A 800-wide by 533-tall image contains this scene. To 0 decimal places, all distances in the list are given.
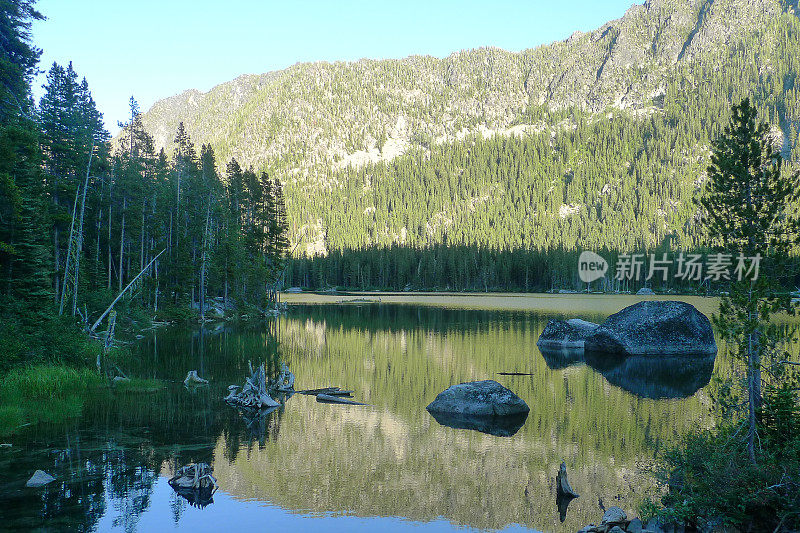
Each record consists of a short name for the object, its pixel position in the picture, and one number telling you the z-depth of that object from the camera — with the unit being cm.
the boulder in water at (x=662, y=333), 3519
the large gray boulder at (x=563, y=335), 3781
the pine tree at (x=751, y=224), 1098
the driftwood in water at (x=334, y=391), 2267
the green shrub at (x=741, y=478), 967
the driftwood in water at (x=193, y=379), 2417
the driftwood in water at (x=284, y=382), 2357
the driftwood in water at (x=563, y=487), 1238
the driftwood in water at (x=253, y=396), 2078
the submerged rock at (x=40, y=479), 1206
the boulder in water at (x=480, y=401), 1984
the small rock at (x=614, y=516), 1020
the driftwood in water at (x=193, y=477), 1235
